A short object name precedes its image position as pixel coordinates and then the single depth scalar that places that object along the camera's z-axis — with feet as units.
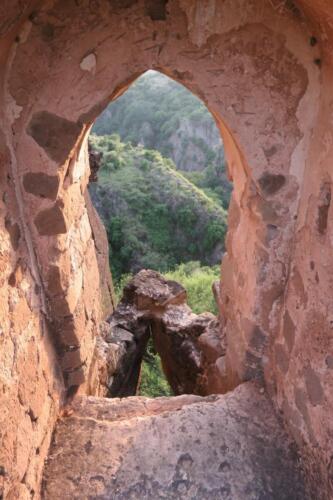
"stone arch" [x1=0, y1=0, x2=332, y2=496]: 5.03
